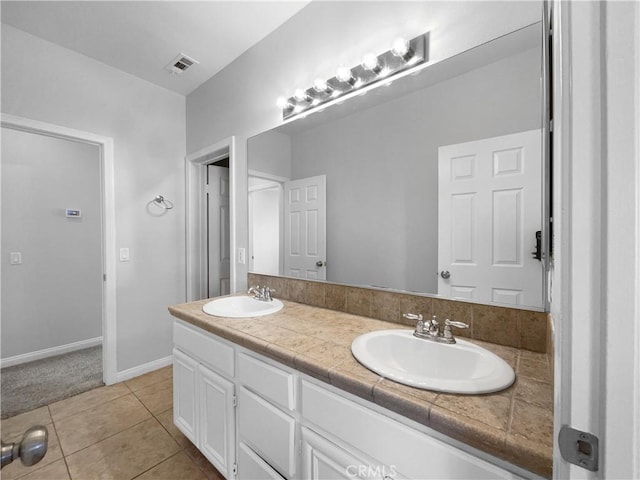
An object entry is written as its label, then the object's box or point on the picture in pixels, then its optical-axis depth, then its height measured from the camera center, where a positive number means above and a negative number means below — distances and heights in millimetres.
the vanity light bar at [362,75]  1273 +845
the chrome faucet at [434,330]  1050 -366
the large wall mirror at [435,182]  1045 +258
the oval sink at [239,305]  1600 -422
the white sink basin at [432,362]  764 -410
